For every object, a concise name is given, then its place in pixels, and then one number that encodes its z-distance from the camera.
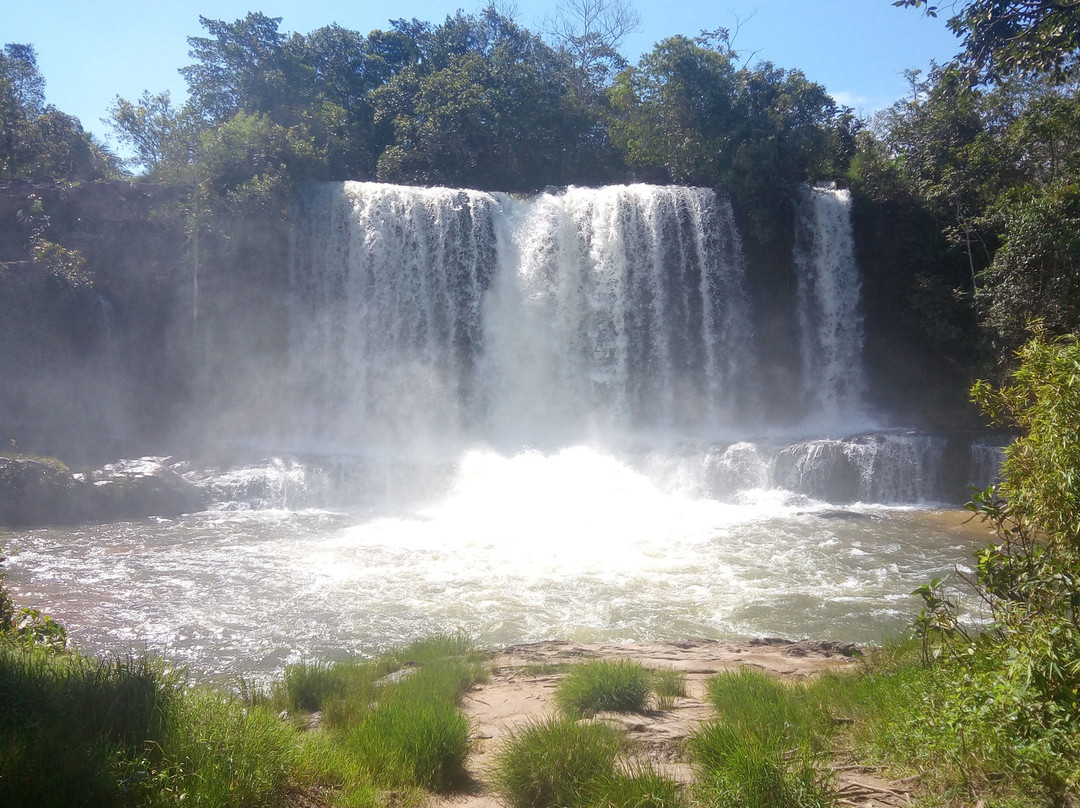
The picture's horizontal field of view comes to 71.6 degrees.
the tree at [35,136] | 28.33
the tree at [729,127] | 22.39
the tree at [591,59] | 36.47
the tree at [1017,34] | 12.38
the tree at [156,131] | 28.25
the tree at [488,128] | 27.64
